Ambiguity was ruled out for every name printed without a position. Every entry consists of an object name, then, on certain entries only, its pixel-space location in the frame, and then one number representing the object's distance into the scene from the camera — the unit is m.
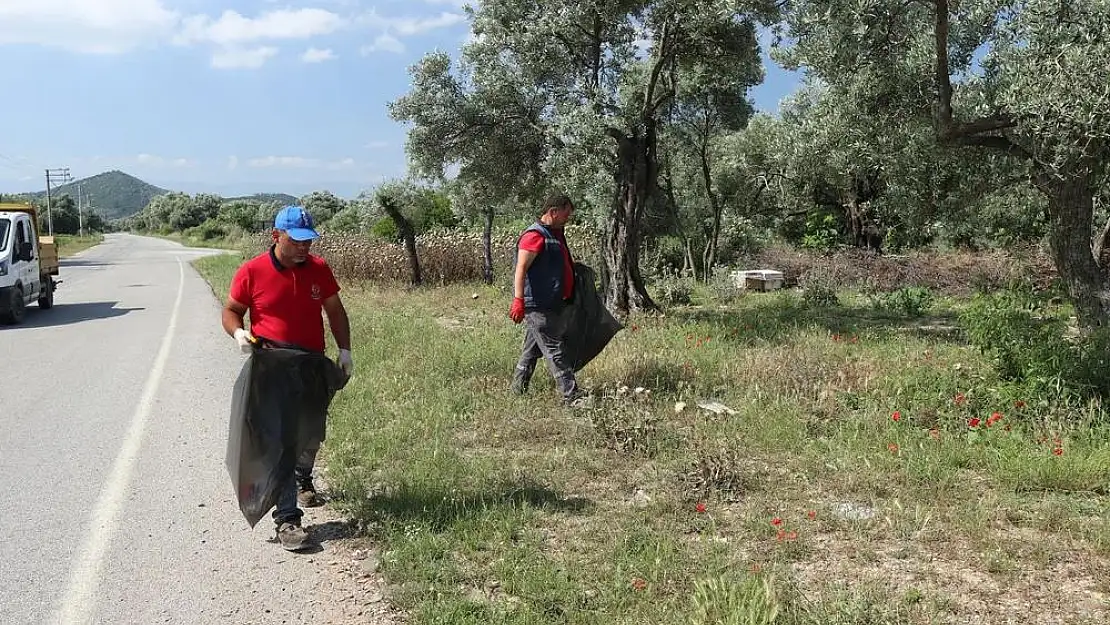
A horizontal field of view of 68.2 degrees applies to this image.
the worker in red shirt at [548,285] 6.96
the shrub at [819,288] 14.96
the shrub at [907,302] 13.36
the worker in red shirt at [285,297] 4.55
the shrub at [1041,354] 6.19
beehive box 18.28
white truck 14.44
